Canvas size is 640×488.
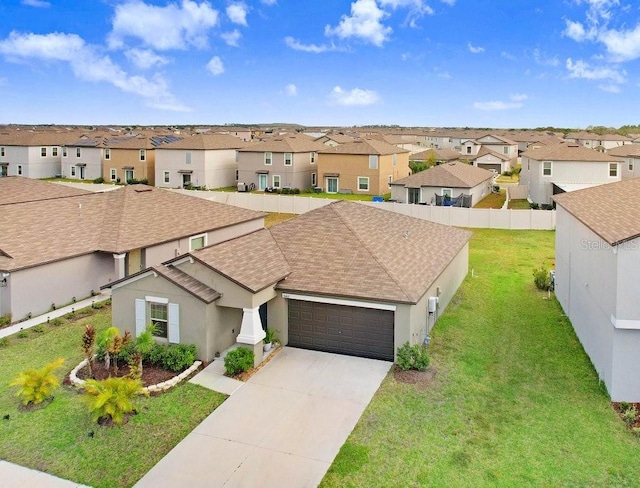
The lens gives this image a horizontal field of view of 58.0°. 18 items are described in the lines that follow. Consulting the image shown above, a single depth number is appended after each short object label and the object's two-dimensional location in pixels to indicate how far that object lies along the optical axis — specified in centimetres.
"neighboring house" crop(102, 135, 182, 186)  6562
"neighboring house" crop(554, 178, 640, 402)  1407
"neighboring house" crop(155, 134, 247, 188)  6131
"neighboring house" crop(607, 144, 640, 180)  5612
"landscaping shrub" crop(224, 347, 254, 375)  1580
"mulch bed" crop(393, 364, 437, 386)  1563
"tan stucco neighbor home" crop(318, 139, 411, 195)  5703
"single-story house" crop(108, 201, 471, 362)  1673
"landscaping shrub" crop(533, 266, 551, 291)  2547
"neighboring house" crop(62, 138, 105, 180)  6931
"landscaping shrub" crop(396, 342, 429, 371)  1617
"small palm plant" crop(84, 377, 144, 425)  1307
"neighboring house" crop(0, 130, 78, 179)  7019
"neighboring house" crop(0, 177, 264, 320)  2231
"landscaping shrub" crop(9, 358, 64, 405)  1419
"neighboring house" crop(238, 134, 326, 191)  5969
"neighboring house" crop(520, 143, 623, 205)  4741
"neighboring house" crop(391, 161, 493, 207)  4722
